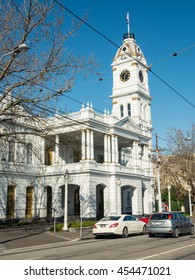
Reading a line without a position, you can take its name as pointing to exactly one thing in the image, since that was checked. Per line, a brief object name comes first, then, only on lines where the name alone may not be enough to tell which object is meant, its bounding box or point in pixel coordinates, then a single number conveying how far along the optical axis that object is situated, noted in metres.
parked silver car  19.02
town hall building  35.56
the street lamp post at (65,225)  26.09
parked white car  20.47
